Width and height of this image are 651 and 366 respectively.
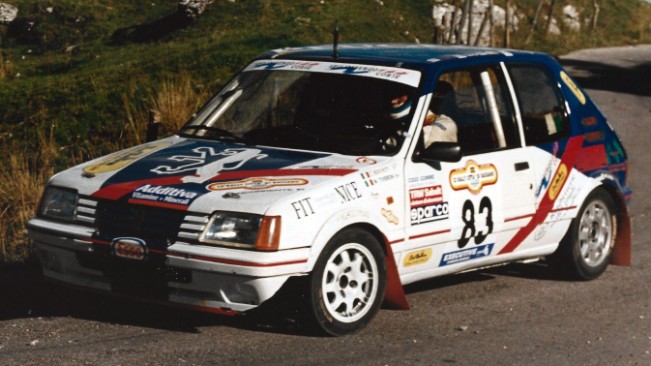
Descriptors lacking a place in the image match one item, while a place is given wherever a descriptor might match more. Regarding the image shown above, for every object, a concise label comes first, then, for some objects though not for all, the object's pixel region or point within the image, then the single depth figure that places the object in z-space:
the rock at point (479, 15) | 37.17
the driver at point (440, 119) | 8.25
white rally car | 7.10
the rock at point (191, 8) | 32.41
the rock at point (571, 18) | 46.45
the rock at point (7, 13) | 32.75
